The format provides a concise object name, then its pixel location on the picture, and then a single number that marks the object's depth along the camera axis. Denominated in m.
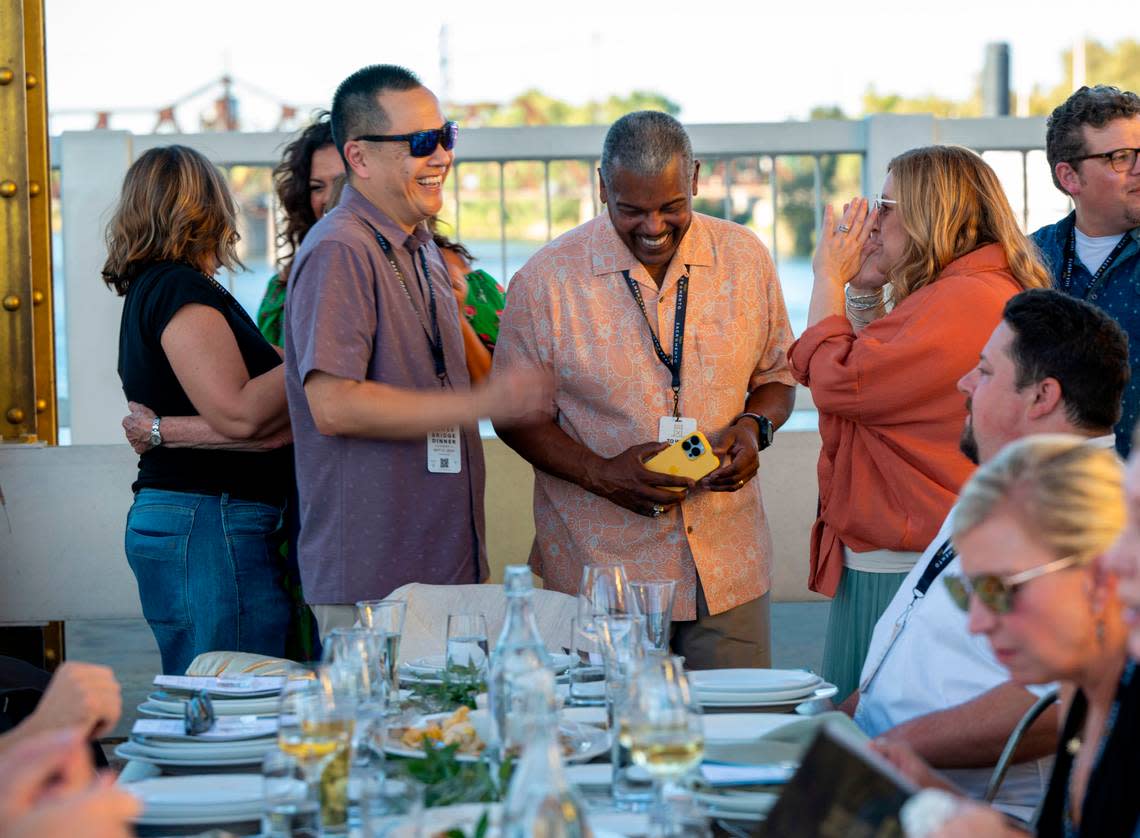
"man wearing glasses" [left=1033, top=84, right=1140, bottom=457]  4.28
